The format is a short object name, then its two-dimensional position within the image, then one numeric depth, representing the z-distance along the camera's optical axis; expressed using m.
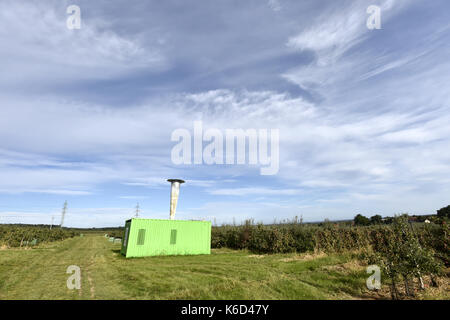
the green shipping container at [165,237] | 16.70
